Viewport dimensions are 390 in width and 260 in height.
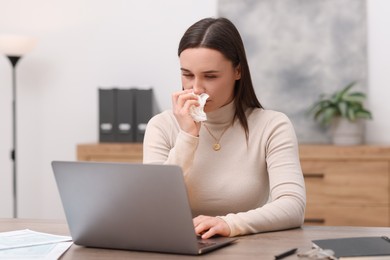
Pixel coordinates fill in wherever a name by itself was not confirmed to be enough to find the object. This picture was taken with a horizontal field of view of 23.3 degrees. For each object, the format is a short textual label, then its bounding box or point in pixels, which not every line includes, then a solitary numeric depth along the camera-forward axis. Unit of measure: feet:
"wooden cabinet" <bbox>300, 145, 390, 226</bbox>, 17.22
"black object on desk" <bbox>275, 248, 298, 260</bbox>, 8.57
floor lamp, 18.42
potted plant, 17.73
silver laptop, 8.47
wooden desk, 8.79
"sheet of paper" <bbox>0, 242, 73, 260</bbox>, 8.87
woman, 11.69
